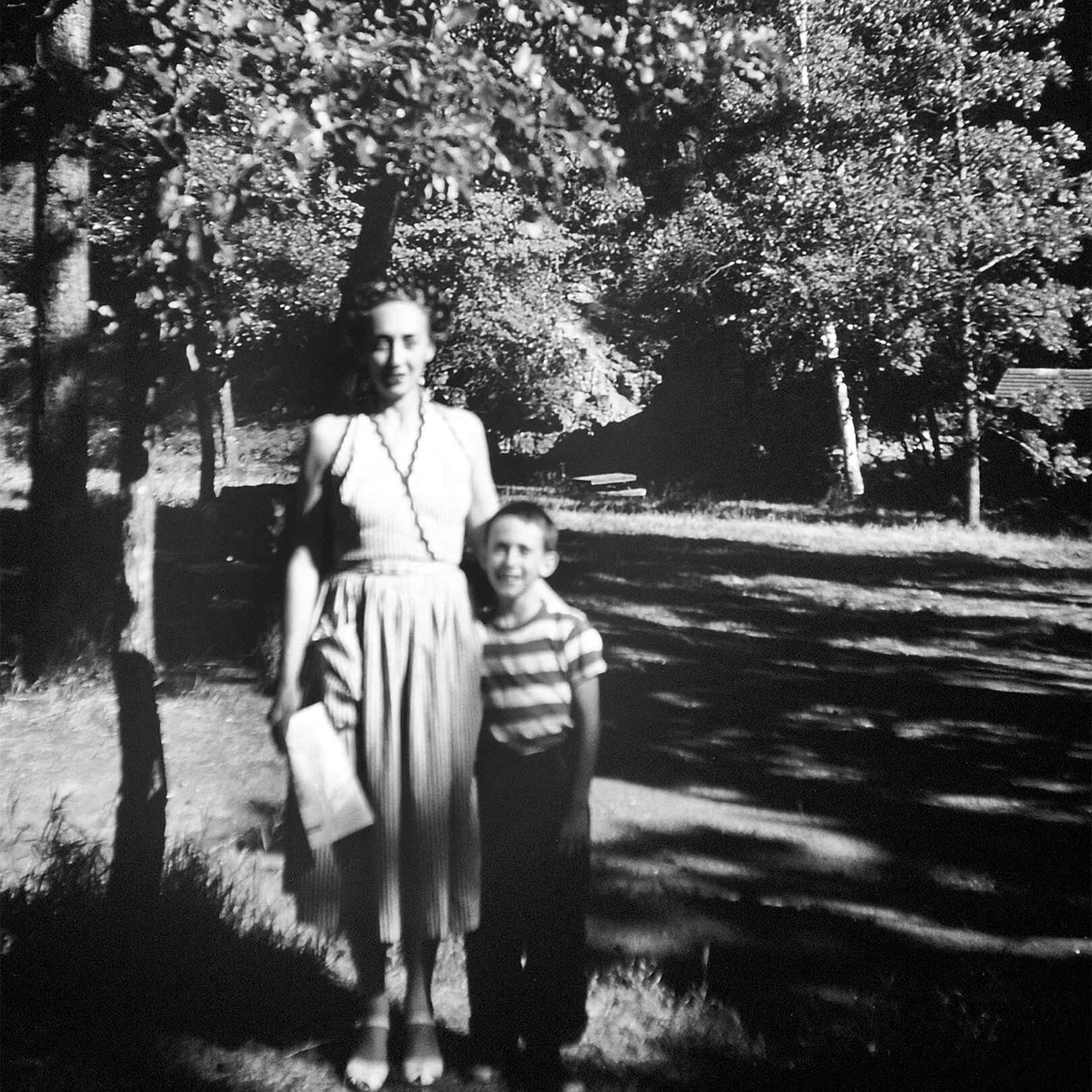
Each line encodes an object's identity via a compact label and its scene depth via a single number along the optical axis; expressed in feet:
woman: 7.46
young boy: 7.48
